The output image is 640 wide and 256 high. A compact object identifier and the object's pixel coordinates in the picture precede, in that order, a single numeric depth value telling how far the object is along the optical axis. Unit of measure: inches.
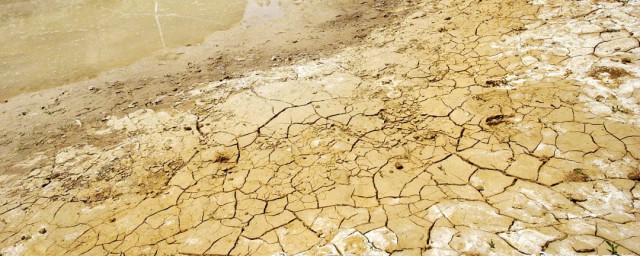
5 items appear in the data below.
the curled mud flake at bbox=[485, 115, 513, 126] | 111.5
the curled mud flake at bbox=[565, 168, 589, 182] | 87.8
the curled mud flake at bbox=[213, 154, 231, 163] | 116.2
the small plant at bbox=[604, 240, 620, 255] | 68.6
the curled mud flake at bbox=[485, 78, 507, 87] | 126.7
